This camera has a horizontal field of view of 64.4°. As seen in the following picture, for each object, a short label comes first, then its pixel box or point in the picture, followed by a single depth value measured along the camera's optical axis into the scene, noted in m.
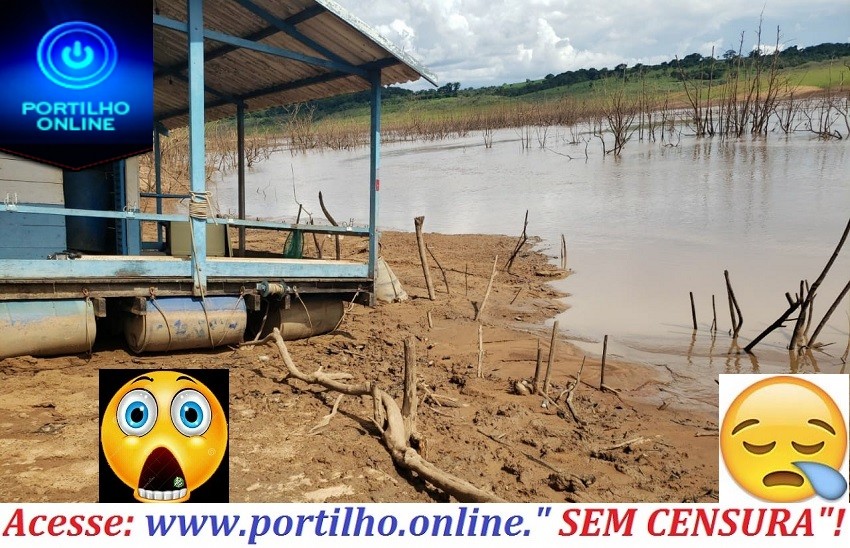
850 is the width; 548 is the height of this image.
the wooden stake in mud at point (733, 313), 6.83
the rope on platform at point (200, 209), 5.30
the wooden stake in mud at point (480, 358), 5.67
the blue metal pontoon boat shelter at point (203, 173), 4.91
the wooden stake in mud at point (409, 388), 4.02
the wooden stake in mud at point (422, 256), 8.53
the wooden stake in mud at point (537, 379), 5.17
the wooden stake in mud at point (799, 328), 6.14
